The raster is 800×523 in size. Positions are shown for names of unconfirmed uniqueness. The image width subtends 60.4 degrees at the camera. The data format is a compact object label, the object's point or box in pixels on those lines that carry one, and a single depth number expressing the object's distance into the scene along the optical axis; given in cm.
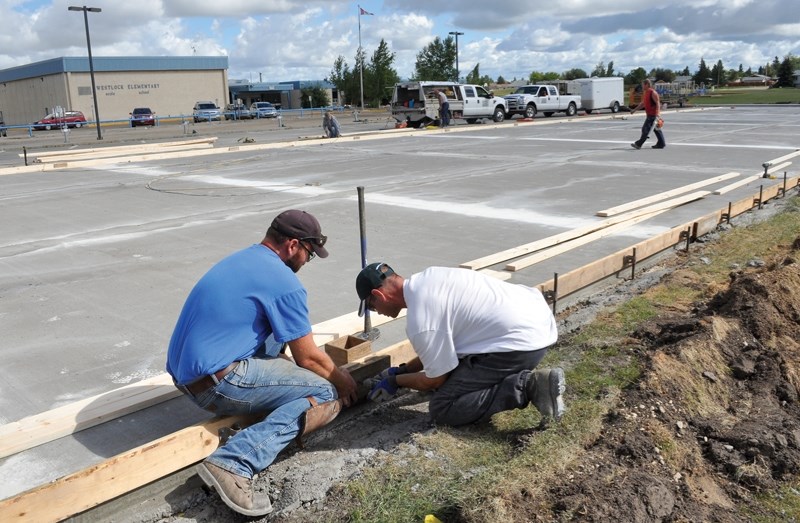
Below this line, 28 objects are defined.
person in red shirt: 1883
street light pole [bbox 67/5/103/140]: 3309
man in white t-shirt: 378
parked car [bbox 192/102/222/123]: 5133
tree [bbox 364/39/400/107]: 7669
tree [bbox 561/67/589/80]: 11206
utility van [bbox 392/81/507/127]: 3294
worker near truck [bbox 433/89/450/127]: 3099
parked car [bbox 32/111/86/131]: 4887
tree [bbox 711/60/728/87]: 13900
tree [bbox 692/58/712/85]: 12988
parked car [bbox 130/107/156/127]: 4915
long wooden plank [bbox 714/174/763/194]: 1209
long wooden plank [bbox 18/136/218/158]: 2273
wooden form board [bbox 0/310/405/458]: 409
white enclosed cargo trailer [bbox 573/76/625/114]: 4353
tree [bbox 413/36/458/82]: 7731
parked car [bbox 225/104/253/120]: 5384
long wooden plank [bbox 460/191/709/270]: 773
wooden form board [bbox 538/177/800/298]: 678
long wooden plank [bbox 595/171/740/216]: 1051
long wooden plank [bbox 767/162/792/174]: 1445
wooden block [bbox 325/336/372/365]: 484
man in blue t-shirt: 360
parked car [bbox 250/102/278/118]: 5426
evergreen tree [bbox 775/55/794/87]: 10797
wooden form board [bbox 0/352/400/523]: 312
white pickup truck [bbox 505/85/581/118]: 3903
